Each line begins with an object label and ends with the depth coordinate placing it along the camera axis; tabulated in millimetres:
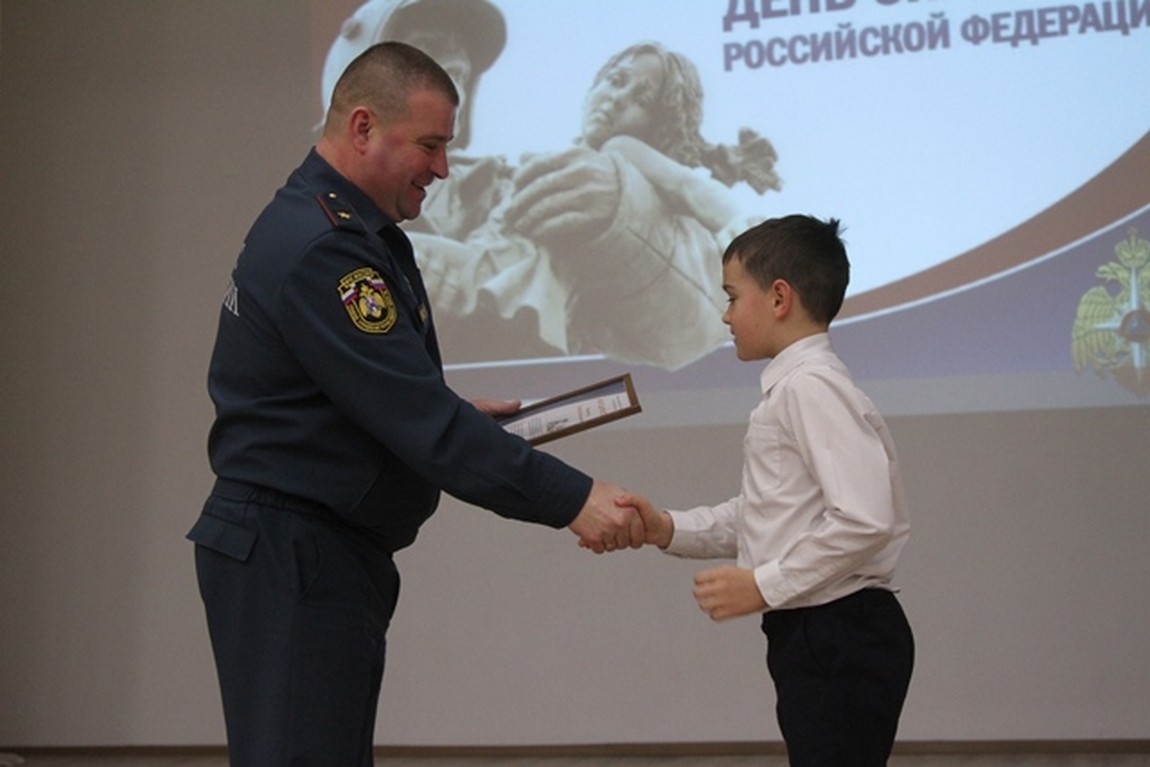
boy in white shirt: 1842
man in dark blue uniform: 1805
